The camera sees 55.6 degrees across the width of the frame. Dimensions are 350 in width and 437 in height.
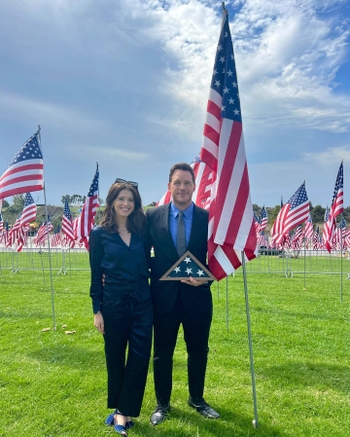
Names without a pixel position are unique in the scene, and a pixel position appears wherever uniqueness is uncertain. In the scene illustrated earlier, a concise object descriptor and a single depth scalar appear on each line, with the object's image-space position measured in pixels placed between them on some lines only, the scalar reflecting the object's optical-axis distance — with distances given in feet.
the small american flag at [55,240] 105.56
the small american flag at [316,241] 95.40
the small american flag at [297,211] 40.09
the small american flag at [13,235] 50.94
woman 10.53
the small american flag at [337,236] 80.13
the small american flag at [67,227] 51.76
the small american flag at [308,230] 72.30
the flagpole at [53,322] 22.18
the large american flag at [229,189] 10.59
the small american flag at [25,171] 22.12
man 11.05
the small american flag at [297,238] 77.64
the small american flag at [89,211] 35.99
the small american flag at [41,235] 71.47
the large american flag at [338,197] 30.48
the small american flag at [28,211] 44.98
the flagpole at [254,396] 10.85
